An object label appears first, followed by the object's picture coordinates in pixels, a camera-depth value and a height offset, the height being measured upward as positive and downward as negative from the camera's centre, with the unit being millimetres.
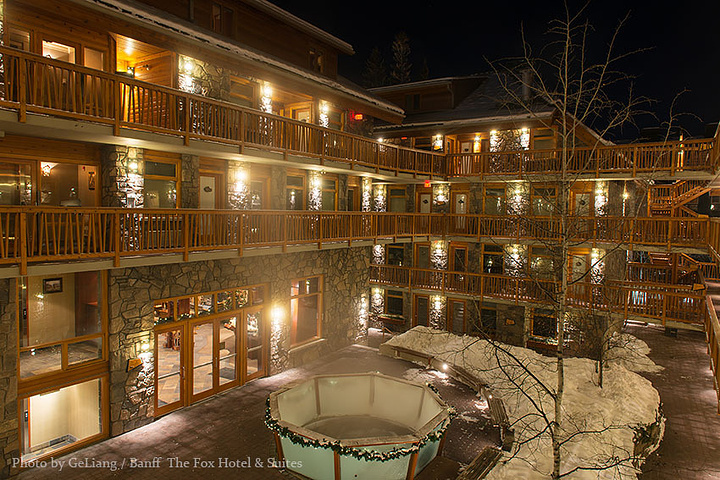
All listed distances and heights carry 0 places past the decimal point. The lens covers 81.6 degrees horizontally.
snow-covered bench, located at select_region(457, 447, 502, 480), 8847 -5454
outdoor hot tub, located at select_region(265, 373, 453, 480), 8672 -5035
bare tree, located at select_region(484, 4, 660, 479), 7777 +2848
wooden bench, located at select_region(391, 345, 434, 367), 16438 -5441
